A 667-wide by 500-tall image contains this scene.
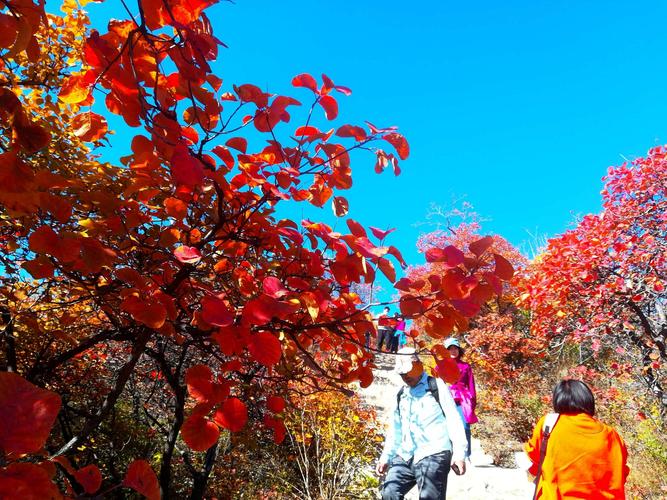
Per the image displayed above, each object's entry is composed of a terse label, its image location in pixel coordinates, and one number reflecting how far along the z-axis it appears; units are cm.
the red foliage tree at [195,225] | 84
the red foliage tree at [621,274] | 432
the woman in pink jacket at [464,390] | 416
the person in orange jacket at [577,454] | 226
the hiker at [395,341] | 1270
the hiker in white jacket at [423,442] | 269
